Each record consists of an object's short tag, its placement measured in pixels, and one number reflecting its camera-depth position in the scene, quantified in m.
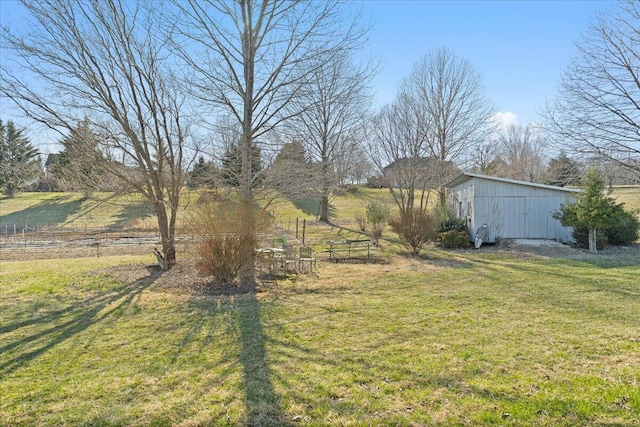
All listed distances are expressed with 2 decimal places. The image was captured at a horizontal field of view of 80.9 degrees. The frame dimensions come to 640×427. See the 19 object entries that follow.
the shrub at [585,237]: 12.98
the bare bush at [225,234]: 7.53
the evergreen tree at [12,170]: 10.60
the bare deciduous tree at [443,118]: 22.95
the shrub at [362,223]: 22.64
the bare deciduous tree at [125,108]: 8.32
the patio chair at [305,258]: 10.24
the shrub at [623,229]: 12.72
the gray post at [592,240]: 12.75
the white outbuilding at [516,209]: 15.02
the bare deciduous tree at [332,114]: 8.80
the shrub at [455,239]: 14.63
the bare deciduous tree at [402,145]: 19.67
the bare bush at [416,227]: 12.11
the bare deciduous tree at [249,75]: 8.20
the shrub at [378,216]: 20.27
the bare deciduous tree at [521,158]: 33.46
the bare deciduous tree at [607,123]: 14.08
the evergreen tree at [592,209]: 12.33
